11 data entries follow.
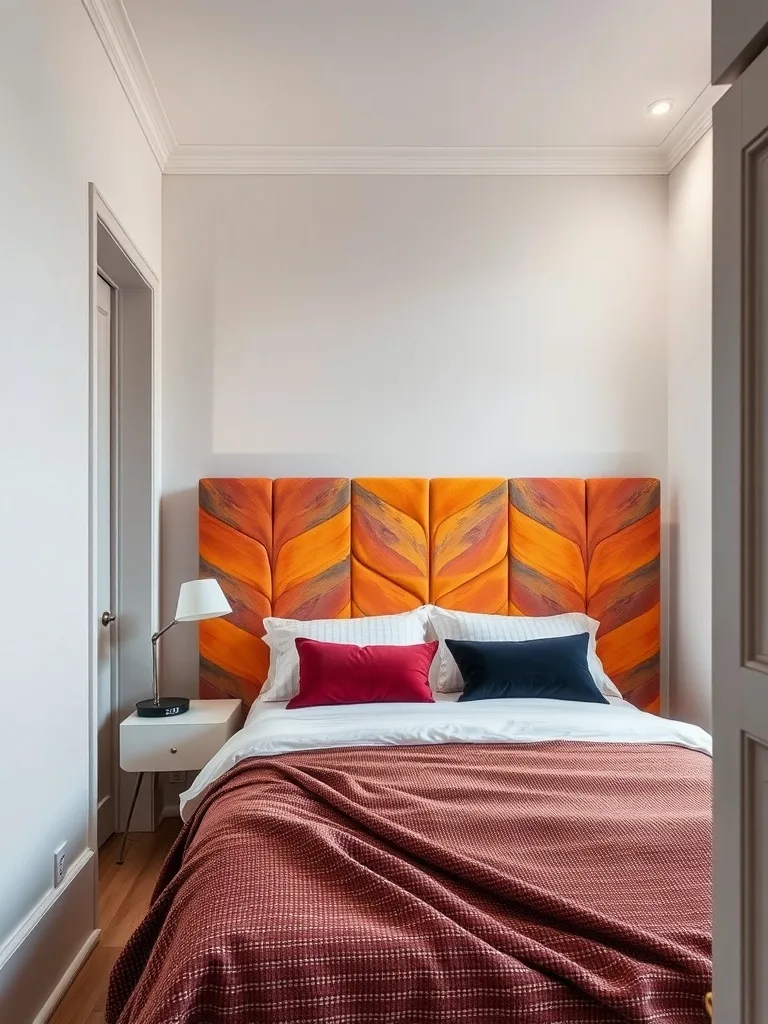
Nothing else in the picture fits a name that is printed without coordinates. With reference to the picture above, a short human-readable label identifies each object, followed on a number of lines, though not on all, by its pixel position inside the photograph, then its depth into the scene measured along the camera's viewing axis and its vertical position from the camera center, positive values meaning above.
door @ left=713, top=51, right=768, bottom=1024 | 0.79 -0.04
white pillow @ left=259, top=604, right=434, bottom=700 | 3.37 -0.49
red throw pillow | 3.18 -0.61
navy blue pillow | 3.25 -0.60
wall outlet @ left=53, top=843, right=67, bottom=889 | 2.30 -0.97
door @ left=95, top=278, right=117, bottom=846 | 3.45 -0.20
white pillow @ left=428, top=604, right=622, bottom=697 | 3.47 -0.48
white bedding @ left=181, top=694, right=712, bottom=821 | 2.64 -0.71
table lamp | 3.34 -0.36
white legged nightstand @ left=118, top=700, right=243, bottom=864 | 3.21 -0.87
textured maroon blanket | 1.40 -0.74
